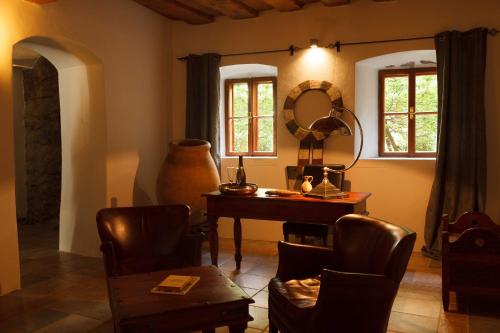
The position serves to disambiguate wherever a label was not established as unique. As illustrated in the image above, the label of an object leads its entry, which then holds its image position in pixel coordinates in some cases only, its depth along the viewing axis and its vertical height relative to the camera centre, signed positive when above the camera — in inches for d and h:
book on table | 84.6 -27.9
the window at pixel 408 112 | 201.2 +11.4
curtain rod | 173.0 +40.6
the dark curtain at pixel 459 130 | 171.8 +2.7
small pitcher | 146.3 -15.6
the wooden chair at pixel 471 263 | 120.6 -34.3
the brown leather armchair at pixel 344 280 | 80.0 -27.9
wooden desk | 134.7 -21.9
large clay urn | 190.9 -16.0
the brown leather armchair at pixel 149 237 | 118.1 -26.5
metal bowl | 151.2 -16.9
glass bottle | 156.3 -12.9
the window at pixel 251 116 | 225.9 +11.3
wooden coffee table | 75.5 -29.1
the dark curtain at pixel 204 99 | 214.2 +19.2
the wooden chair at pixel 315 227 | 159.3 -31.6
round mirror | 199.6 +14.6
